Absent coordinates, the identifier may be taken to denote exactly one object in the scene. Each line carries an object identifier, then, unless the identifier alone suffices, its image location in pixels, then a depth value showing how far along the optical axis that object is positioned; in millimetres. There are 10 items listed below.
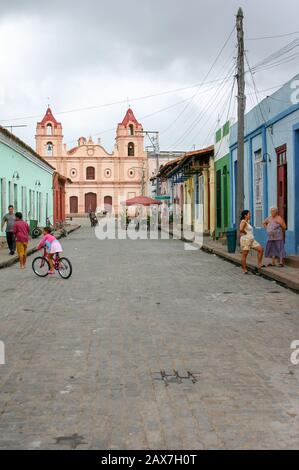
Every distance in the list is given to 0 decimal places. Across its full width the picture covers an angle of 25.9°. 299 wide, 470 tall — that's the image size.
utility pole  19453
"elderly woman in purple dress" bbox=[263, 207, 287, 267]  14625
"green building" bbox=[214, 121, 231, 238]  26875
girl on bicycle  13484
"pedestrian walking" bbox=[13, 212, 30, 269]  15891
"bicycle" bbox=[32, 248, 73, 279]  13474
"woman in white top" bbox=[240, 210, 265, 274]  14227
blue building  15883
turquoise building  25750
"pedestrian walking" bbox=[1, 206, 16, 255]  19781
